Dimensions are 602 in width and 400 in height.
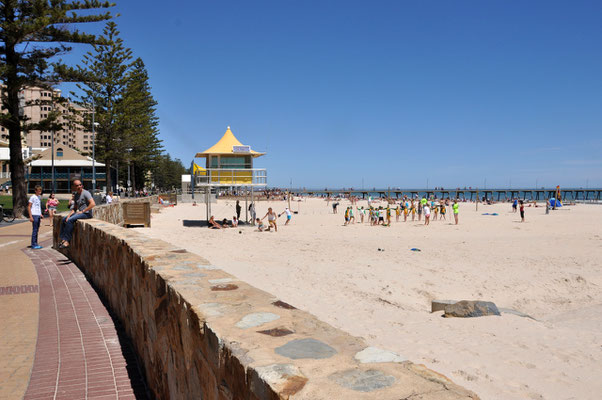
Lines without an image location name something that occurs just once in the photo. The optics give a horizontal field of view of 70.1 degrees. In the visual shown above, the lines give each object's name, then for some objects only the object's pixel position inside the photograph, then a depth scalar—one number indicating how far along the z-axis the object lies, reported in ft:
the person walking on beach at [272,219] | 67.26
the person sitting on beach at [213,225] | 68.49
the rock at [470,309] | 23.41
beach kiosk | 71.77
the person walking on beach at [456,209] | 86.06
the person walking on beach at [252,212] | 75.17
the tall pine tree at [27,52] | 53.72
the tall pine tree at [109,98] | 111.24
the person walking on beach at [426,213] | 85.25
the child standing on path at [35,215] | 30.30
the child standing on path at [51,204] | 59.36
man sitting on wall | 24.81
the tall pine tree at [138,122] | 114.42
